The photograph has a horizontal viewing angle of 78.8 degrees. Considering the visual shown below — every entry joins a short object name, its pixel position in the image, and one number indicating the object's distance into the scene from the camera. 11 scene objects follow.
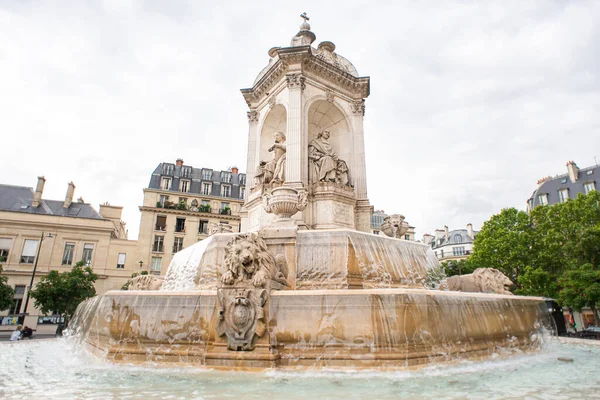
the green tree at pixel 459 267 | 39.26
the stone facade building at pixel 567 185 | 44.32
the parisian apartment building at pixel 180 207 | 49.19
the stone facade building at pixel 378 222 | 68.94
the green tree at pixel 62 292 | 28.89
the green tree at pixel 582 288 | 23.25
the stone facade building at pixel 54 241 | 41.75
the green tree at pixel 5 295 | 27.25
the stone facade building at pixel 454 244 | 73.00
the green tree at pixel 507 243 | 31.62
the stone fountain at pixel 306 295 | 6.29
